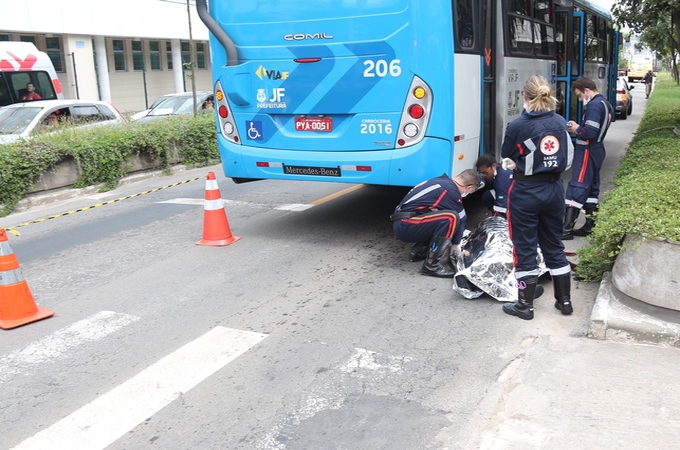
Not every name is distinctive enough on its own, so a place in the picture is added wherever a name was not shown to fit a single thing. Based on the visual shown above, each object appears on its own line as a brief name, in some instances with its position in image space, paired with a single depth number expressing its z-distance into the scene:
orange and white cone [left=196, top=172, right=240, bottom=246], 7.34
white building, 27.52
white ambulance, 17.19
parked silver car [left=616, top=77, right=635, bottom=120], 23.80
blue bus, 6.46
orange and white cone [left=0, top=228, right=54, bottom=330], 5.30
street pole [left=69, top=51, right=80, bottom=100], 29.08
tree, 10.81
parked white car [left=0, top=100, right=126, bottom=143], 11.91
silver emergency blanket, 5.52
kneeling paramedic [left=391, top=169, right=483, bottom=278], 6.21
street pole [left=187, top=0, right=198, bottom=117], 16.21
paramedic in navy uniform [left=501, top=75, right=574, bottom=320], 4.88
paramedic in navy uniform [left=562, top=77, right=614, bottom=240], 7.23
